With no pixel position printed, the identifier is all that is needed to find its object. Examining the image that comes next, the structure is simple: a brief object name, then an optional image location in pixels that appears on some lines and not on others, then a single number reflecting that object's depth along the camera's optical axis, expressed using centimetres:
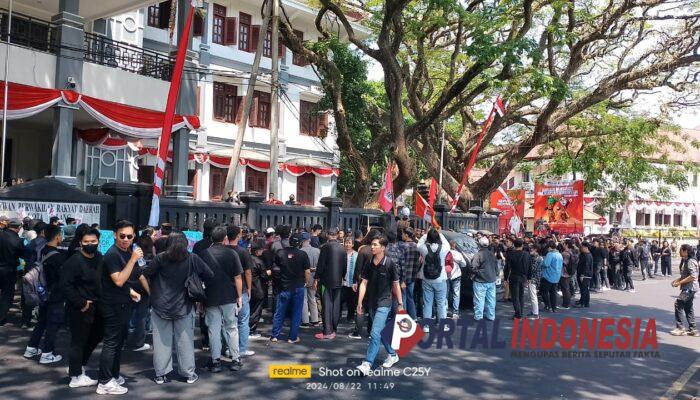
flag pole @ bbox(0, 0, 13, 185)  1197
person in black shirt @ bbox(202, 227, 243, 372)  677
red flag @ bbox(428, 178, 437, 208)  1661
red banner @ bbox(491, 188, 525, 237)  2172
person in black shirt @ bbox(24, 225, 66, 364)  681
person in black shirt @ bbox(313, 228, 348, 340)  879
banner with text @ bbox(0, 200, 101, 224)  930
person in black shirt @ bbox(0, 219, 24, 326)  825
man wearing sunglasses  588
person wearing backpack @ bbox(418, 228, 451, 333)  962
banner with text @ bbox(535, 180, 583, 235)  2061
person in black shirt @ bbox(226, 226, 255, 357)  729
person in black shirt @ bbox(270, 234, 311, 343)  839
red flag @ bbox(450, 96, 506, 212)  1793
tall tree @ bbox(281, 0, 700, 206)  1502
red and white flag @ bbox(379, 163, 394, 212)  1540
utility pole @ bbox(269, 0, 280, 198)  1619
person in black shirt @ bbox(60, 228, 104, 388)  584
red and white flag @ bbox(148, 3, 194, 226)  924
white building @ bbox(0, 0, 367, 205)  1363
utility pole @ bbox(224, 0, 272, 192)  1567
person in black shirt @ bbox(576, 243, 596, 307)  1352
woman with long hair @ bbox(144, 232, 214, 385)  615
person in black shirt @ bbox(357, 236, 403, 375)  690
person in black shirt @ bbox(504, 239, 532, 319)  1123
